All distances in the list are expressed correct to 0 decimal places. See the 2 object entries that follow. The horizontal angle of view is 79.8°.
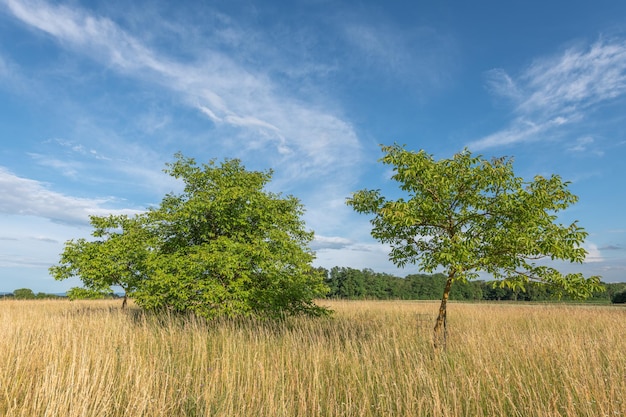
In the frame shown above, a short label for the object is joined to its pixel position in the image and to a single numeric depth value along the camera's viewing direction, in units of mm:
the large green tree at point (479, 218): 8172
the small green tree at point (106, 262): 16219
